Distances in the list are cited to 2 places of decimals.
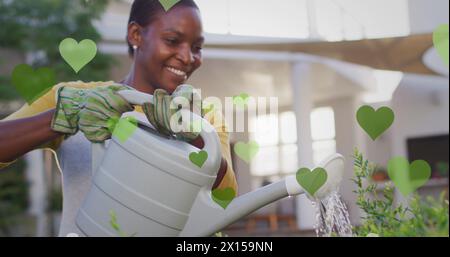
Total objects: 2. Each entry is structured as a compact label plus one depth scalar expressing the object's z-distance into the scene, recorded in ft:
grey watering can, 5.98
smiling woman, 6.11
